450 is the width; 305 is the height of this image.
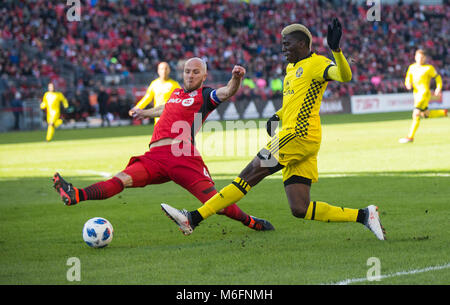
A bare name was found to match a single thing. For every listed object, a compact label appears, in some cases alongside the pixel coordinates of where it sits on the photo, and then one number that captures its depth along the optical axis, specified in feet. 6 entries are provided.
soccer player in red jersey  47.29
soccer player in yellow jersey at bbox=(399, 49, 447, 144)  125.46
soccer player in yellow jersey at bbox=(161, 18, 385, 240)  44.96
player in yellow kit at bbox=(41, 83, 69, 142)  171.83
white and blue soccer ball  46.14
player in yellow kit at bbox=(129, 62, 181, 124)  103.60
